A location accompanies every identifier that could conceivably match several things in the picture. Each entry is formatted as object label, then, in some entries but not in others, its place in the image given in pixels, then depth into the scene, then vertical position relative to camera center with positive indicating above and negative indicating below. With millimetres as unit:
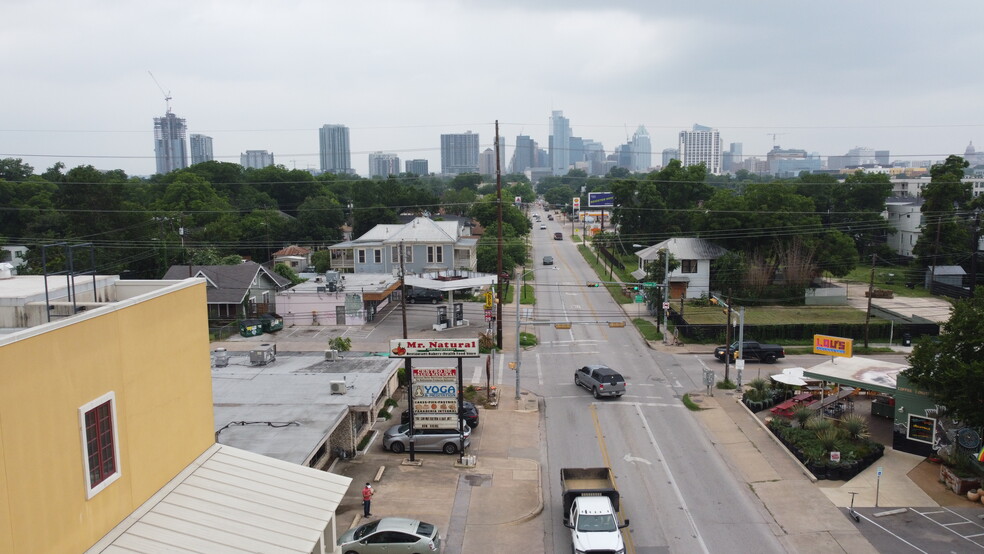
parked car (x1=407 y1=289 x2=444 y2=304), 56031 -7606
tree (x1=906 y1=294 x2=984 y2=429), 21547 -5425
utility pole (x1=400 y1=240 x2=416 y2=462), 24375 -6126
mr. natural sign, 24250 -5043
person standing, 19781 -8321
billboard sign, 116375 -265
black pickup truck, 38438 -8420
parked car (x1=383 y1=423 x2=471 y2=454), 24766 -8369
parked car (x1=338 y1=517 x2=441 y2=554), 17125 -8207
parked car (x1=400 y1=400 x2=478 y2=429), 27781 -8394
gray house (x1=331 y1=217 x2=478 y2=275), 59562 -4110
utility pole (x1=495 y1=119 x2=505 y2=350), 41375 -6488
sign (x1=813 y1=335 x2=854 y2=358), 31625 -6784
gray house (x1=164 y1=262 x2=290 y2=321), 48906 -6000
